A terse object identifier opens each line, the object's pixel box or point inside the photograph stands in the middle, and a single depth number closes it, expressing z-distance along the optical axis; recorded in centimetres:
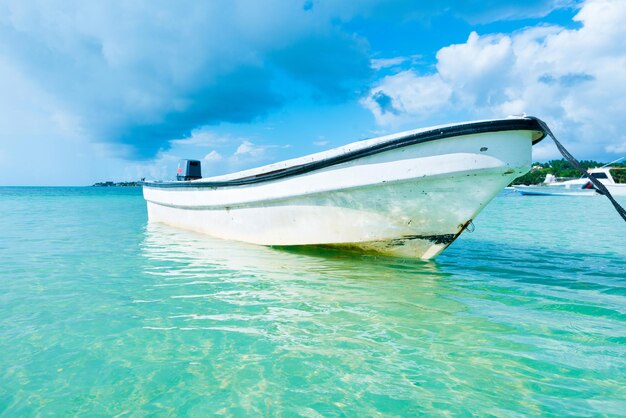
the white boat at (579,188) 3794
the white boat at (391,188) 432
